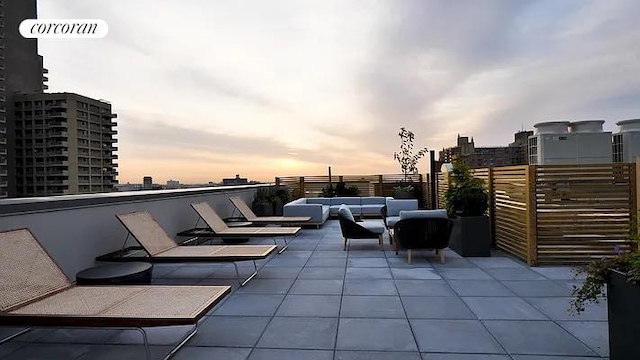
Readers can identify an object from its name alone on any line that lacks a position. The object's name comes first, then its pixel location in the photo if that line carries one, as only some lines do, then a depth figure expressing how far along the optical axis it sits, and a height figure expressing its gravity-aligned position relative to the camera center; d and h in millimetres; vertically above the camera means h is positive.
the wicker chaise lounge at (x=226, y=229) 6422 -794
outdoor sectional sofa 9883 -716
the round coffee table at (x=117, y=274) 3494 -804
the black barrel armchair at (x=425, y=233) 5715 -785
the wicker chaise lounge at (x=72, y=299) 2480 -824
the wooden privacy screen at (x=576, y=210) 5312 -483
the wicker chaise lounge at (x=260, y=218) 8523 -791
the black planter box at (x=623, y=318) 2016 -778
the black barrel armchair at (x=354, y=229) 6715 -836
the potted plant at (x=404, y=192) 13125 -411
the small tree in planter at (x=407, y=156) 14781 +933
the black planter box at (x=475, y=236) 6121 -911
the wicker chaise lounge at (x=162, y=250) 4551 -817
